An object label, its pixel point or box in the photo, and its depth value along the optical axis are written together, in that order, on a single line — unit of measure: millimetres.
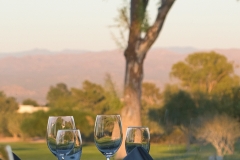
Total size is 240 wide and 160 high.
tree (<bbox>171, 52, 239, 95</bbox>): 23093
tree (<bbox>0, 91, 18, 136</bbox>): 19254
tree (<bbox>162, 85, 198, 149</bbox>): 17420
